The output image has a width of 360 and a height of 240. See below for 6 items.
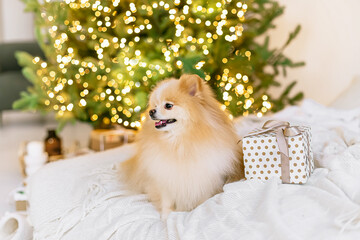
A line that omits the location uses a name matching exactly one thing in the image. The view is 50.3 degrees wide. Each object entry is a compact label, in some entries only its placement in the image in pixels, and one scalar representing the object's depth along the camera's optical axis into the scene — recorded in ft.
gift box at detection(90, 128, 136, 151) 9.50
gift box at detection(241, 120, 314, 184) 4.13
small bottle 8.92
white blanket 3.45
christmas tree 7.91
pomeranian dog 4.23
